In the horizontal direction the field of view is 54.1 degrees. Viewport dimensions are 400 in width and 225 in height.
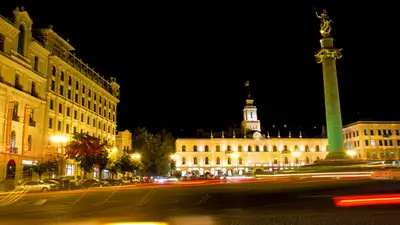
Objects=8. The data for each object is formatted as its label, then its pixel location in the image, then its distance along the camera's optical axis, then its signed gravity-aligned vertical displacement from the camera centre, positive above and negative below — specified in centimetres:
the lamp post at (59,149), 4696 +343
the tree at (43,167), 4378 +93
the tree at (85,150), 4934 +303
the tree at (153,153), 7781 +392
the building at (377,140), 9669 +652
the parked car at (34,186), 3622 -98
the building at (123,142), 7838 +640
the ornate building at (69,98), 5125 +1144
